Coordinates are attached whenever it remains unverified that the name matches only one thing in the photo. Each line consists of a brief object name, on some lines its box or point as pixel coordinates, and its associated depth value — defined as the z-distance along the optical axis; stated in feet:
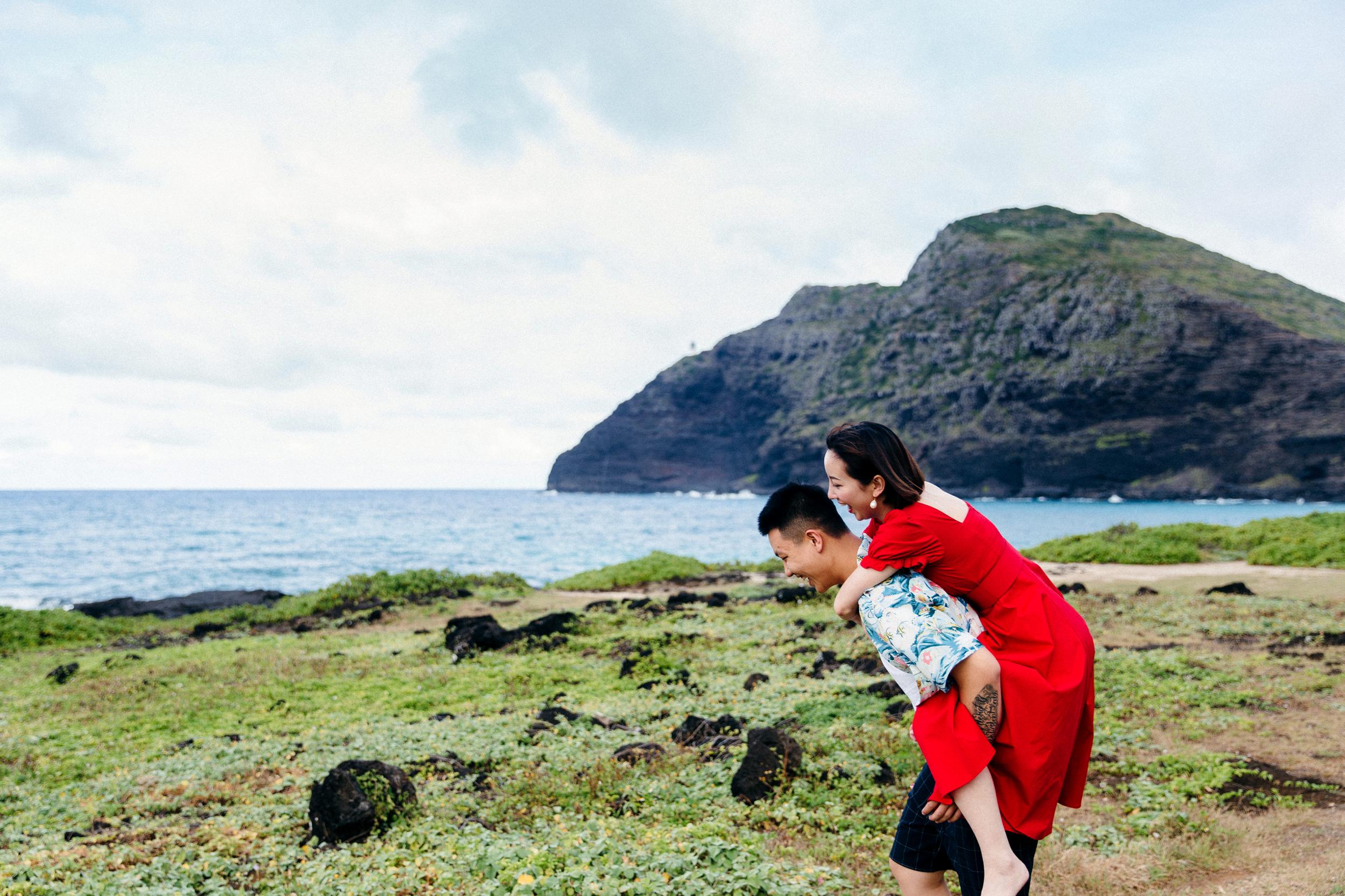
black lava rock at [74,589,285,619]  97.71
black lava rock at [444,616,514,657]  57.72
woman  10.00
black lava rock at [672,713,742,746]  33.14
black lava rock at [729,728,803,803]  26.30
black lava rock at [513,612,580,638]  61.36
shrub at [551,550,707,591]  104.12
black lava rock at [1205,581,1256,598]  66.54
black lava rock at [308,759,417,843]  24.79
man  10.77
